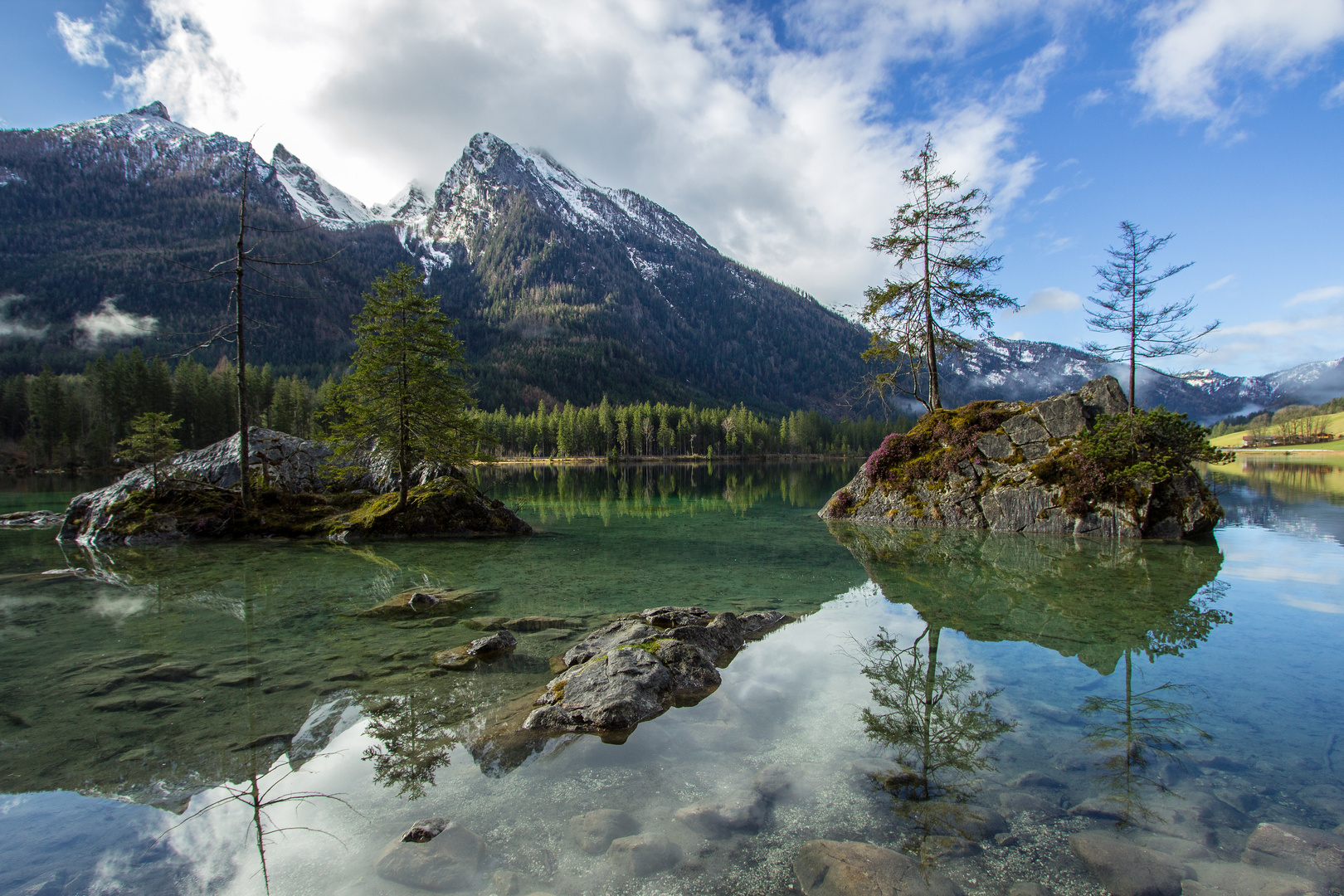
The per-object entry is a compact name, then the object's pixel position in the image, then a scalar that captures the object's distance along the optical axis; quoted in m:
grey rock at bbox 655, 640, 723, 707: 7.52
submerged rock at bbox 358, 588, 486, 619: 11.32
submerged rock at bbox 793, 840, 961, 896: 3.88
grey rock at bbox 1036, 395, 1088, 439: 22.66
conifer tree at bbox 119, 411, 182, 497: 23.47
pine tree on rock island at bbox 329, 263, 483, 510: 22.58
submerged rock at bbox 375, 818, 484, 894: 4.03
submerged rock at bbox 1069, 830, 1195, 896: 3.87
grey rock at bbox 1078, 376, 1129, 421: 22.92
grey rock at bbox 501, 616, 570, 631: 10.63
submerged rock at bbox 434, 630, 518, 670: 8.59
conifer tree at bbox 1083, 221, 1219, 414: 23.03
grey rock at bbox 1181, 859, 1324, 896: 3.80
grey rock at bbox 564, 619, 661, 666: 8.73
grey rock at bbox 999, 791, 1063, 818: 4.74
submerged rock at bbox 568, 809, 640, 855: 4.44
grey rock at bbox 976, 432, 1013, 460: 23.55
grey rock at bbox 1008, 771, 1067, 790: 5.12
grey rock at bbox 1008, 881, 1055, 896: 3.85
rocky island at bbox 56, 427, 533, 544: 21.67
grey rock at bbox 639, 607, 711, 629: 10.24
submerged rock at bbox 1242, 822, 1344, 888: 4.02
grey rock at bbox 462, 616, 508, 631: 10.54
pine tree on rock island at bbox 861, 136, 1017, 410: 26.03
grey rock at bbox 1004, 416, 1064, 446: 23.30
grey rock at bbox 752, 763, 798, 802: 5.12
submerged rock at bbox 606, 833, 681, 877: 4.16
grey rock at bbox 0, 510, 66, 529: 25.59
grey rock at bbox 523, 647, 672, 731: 6.64
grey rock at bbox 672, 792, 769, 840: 4.61
